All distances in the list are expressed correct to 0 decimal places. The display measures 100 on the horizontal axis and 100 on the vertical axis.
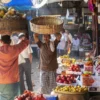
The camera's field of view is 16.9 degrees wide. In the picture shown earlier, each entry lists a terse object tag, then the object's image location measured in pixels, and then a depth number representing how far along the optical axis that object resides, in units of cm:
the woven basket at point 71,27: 1556
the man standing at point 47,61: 628
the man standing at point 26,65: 792
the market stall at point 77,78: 545
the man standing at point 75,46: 1470
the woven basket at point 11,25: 459
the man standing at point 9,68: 543
